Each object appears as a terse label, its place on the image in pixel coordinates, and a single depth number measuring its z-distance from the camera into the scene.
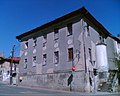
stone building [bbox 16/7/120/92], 11.78
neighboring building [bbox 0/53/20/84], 27.87
